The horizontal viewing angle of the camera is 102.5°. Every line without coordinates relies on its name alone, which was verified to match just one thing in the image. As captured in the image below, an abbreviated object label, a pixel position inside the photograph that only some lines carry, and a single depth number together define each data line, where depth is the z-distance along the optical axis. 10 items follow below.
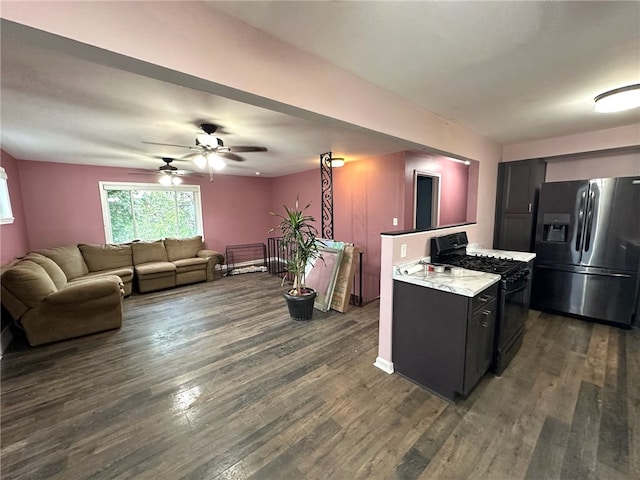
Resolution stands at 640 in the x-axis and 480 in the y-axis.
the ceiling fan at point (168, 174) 4.35
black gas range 2.22
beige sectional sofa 2.86
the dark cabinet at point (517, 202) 3.72
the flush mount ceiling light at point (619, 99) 2.09
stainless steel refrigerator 2.98
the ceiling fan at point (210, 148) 2.79
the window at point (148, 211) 5.23
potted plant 3.46
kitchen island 1.89
